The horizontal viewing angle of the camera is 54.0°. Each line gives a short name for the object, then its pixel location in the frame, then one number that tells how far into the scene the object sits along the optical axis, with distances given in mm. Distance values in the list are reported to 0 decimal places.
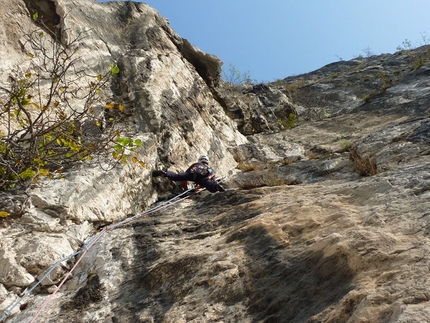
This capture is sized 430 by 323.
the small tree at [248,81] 17745
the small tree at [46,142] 5105
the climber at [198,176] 7747
